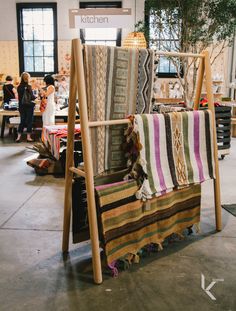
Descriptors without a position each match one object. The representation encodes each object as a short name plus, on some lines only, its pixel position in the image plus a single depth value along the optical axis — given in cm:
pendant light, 700
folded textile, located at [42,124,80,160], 461
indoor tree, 595
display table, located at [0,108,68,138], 676
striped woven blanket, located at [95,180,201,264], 215
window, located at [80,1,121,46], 967
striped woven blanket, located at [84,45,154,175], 208
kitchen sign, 700
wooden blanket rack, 201
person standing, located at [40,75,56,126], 627
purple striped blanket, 224
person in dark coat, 675
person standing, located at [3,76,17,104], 812
